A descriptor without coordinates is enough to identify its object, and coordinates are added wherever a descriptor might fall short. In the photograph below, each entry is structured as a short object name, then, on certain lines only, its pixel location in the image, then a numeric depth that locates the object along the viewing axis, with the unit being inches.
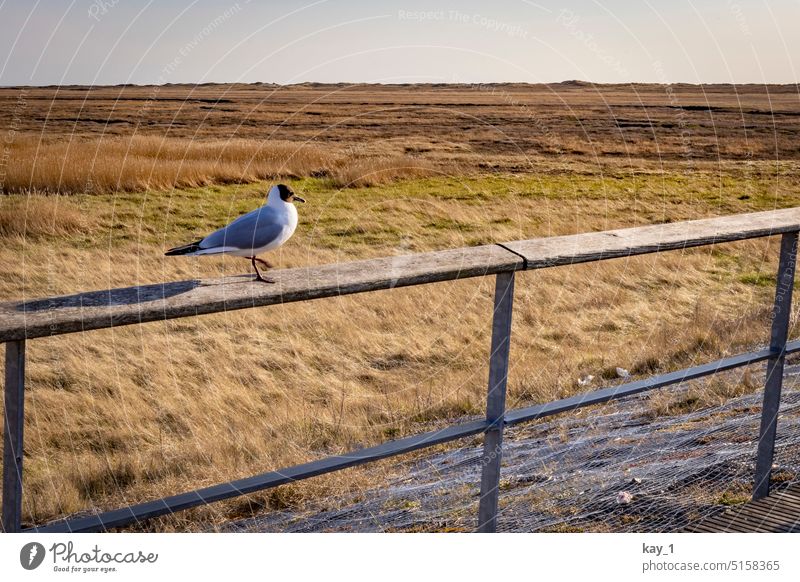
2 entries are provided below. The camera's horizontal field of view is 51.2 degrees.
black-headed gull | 111.6
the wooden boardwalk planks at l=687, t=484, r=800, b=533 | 129.5
